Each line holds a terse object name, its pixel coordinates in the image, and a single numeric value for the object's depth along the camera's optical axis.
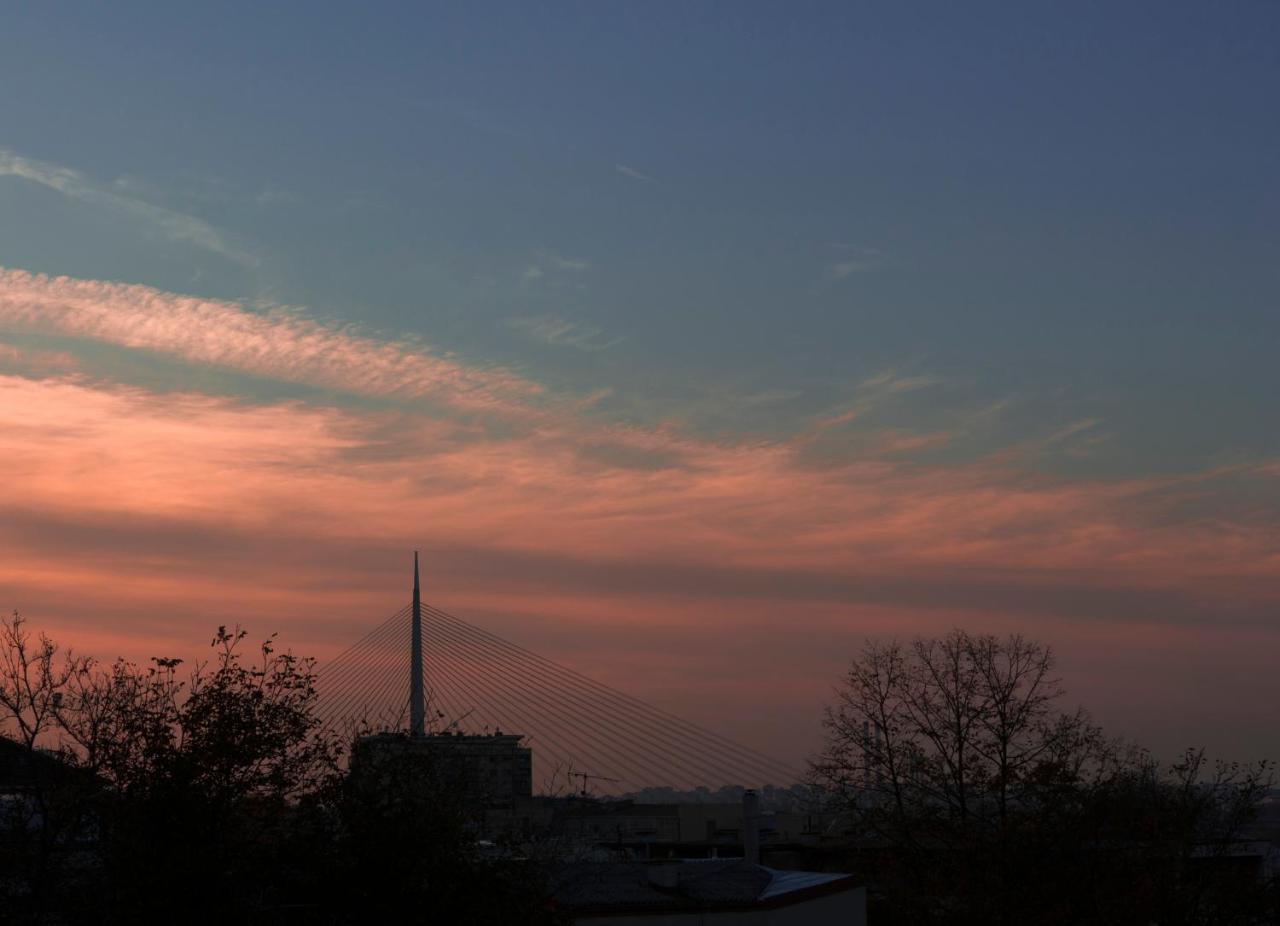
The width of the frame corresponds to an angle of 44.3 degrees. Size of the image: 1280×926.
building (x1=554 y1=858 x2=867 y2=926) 32.19
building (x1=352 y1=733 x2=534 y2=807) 22.36
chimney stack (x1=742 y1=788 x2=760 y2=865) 45.88
